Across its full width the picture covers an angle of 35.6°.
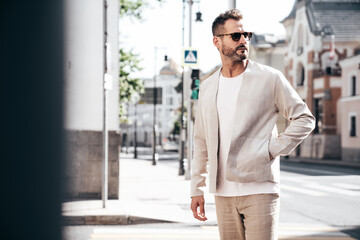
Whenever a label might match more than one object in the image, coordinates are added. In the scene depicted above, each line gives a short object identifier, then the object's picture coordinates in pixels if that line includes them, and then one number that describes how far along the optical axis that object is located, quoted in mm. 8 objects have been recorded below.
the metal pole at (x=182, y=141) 21250
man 2982
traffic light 18738
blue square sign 17469
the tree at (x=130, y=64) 25594
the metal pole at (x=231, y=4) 9961
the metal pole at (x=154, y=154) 33438
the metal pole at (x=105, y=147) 10261
